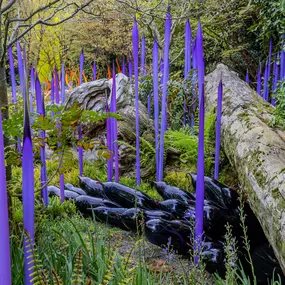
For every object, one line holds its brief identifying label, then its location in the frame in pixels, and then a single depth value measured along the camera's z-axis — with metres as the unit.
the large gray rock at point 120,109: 3.42
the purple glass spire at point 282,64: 3.69
